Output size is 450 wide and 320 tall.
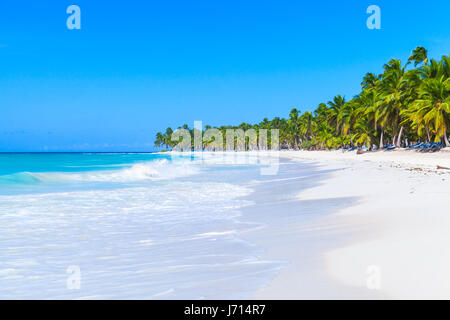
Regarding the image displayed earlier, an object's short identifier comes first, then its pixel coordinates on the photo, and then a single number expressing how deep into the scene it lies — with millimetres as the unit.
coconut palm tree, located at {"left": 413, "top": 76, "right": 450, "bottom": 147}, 31266
